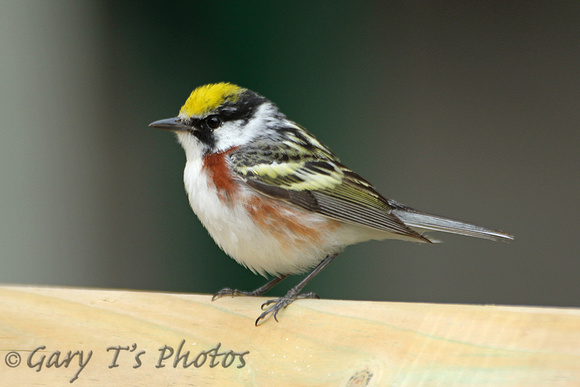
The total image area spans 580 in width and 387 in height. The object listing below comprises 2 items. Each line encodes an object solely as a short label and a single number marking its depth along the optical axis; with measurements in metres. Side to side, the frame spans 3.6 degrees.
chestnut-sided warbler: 2.77
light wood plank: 2.72
